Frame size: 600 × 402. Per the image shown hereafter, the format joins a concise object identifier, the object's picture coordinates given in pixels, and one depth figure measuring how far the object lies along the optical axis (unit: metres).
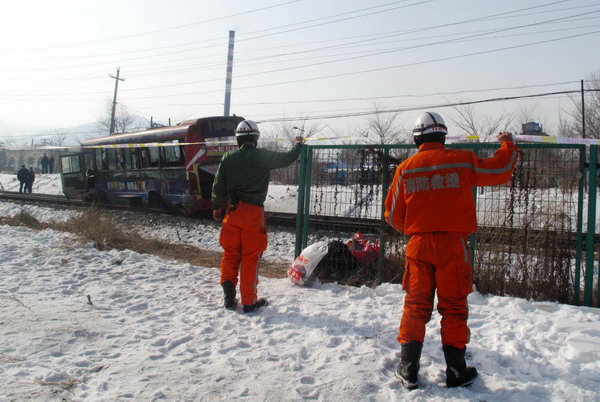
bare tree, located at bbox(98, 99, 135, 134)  58.34
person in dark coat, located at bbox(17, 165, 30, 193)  26.17
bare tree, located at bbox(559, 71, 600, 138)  27.81
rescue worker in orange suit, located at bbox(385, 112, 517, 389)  2.88
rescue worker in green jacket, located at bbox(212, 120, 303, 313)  4.43
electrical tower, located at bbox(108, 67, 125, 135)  40.03
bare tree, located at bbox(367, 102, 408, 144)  32.07
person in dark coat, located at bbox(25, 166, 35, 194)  26.48
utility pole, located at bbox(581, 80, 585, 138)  25.09
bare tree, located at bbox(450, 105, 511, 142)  27.84
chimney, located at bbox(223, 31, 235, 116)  31.12
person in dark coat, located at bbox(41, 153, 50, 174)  37.29
